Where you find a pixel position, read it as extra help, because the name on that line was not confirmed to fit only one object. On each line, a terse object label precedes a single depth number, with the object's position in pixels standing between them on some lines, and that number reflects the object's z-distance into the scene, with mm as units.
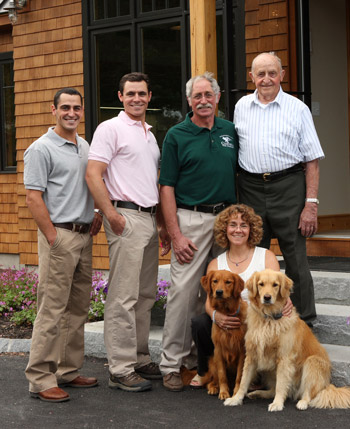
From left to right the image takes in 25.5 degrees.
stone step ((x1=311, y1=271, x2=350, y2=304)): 6254
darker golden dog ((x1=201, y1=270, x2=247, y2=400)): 5012
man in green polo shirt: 5367
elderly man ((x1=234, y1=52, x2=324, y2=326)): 5383
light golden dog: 4824
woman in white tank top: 5215
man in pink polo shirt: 5324
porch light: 10914
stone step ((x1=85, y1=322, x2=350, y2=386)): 5176
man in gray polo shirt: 5145
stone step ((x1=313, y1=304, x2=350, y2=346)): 5723
